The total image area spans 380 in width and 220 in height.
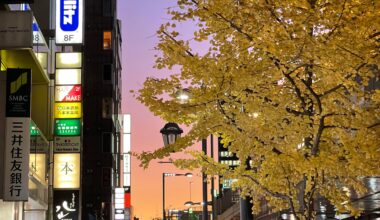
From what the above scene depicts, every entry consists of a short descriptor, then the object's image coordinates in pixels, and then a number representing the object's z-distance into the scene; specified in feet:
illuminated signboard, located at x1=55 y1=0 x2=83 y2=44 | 97.81
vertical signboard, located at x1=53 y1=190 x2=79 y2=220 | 94.17
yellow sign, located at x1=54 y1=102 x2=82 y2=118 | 92.07
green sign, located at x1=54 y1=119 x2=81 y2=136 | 92.02
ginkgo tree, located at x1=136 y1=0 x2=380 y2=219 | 37.22
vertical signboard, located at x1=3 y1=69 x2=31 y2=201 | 58.34
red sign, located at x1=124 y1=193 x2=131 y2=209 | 267.55
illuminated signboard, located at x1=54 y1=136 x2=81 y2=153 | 93.25
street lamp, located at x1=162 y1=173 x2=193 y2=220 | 112.63
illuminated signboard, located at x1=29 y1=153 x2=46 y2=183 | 76.81
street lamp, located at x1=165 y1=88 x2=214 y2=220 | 45.37
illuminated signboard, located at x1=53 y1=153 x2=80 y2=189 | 94.68
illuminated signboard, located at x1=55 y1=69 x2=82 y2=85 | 93.97
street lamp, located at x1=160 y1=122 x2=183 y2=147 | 51.83
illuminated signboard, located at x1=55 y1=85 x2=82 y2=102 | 92.94
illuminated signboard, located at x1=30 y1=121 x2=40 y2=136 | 75.82
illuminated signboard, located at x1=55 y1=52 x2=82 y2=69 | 95.61
